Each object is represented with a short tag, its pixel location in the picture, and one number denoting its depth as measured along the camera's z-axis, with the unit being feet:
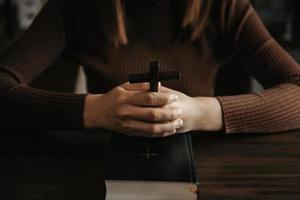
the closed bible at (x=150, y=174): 2.01
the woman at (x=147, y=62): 2.88
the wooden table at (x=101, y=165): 2.16
